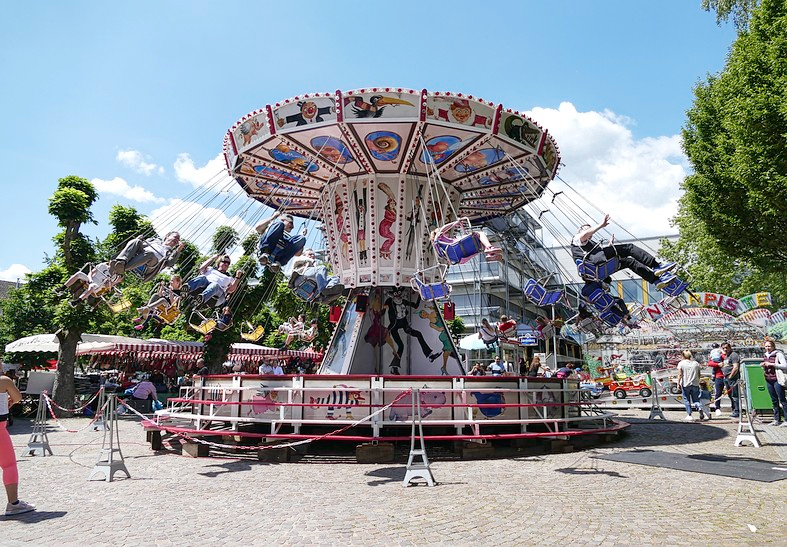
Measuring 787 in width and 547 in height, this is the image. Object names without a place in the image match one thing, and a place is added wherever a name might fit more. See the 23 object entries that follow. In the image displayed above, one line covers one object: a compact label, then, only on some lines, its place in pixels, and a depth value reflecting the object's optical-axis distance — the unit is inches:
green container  563.8
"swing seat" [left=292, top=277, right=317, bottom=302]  525.7
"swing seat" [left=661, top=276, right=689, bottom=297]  423.5
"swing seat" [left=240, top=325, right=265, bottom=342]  686.5
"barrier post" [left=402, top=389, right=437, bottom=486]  284.1
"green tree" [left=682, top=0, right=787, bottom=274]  537.6
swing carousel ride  474.0
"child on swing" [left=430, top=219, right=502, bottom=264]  387.2
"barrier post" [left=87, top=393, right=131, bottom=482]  312.3
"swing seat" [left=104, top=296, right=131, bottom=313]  494.0
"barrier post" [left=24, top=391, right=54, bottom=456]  426.6
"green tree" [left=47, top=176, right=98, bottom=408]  773.3
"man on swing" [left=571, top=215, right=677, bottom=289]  434.6
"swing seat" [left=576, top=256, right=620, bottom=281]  449.6
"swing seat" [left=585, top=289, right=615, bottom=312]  503.8
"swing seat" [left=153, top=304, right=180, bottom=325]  534.0
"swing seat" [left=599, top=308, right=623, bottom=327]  520.8
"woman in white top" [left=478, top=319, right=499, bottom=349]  613.6
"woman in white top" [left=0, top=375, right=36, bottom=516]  235.3
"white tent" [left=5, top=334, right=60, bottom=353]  847.1
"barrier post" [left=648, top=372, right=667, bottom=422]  651.6
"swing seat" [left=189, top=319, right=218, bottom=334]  561.9
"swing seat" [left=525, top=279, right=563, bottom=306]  521.7
